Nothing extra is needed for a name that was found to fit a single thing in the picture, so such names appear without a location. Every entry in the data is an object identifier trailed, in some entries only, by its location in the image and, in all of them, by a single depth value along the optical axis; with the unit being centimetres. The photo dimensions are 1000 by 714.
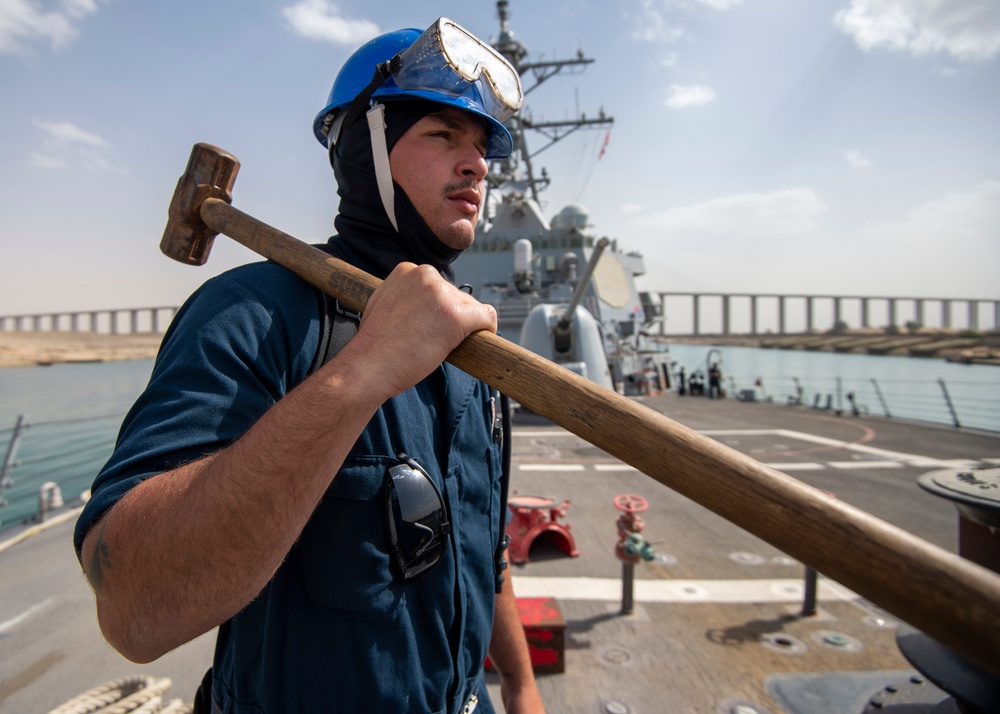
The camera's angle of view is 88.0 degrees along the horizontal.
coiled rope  220
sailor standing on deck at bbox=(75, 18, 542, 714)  74
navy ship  1824
